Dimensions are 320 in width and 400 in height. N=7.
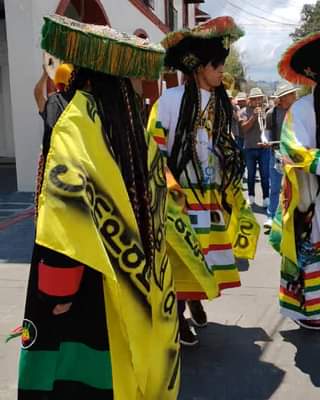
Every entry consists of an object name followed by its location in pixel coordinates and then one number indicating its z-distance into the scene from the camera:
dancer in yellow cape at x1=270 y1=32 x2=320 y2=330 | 3.48
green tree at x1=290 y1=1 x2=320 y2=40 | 55.24
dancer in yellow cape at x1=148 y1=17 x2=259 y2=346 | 3.59
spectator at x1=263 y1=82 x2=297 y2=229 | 7.22
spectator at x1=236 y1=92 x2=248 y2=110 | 11.06
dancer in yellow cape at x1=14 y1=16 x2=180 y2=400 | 1.90
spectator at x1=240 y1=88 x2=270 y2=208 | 8.70
